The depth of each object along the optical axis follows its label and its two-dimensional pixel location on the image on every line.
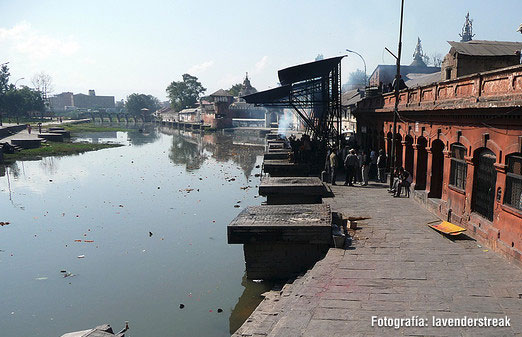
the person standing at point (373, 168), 20.10
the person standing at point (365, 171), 17.82
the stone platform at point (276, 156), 26.84
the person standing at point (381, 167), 18.46
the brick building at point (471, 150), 8.73
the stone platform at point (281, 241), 9.72
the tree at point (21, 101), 87.31
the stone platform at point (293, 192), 15.20
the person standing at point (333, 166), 18.09
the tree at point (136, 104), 148.50
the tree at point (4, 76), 100.56
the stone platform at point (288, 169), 22.11
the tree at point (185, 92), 126.50
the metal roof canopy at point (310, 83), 22.27
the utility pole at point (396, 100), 15.93
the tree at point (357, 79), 94.53
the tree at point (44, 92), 130.27
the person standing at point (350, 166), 17.38
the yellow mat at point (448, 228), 10.22
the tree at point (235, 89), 132.12
